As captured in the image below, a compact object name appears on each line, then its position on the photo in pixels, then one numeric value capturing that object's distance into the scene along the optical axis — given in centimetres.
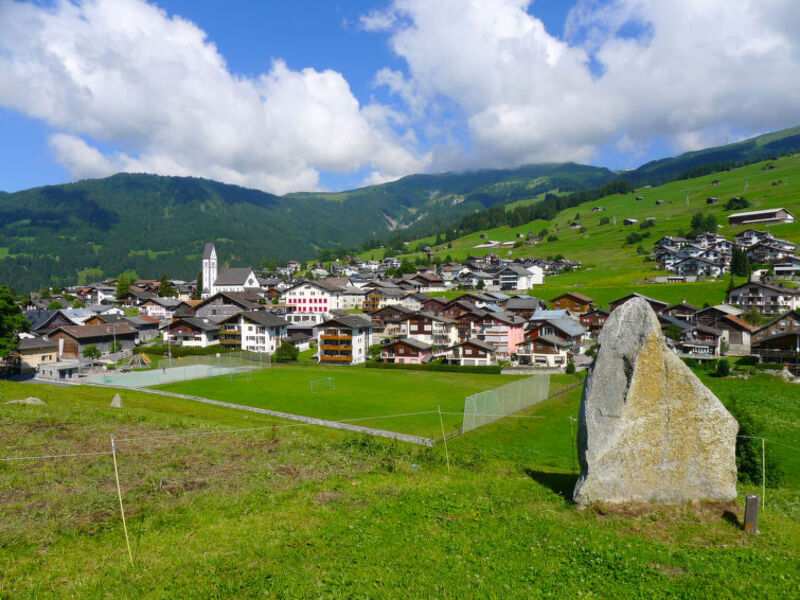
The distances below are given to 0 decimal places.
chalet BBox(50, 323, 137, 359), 7688
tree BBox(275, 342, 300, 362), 7531
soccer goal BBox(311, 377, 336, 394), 5359
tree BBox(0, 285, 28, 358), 5372
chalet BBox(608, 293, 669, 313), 8952
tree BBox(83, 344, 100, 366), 7505
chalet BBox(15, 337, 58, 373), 6600
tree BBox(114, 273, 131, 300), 14225
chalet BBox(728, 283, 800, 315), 8375
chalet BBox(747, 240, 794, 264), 11438
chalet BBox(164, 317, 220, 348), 8450
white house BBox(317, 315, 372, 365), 7481
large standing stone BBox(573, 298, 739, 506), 1245
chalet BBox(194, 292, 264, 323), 9685
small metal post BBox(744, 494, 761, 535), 1107
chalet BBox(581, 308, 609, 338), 8550
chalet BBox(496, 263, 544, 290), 12988
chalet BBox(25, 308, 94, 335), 9108
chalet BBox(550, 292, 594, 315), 9781
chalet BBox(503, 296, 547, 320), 9294
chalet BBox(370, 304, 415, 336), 8516
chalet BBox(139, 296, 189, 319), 11650
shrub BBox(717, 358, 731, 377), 5578
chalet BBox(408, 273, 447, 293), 14338
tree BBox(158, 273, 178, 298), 14688
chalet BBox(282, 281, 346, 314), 11262
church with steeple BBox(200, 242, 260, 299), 14138
